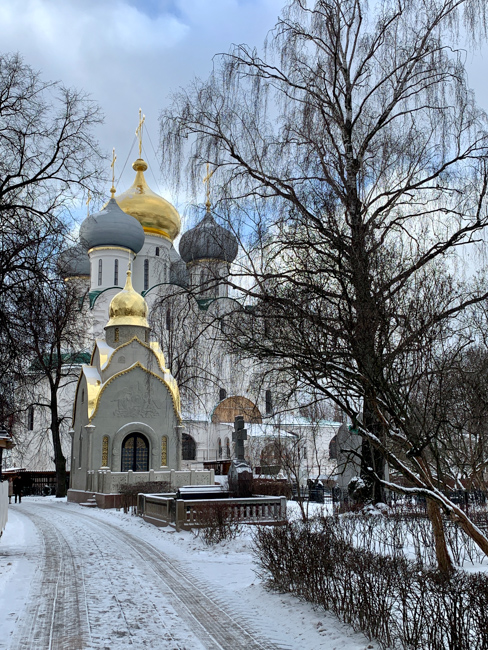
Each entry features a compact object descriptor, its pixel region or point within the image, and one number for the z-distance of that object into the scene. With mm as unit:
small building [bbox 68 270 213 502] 26281
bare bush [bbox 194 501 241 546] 12297
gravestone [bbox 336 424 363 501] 21806
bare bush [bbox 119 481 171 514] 22075
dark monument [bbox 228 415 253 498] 17859
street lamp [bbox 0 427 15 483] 12927
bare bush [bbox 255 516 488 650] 4512
